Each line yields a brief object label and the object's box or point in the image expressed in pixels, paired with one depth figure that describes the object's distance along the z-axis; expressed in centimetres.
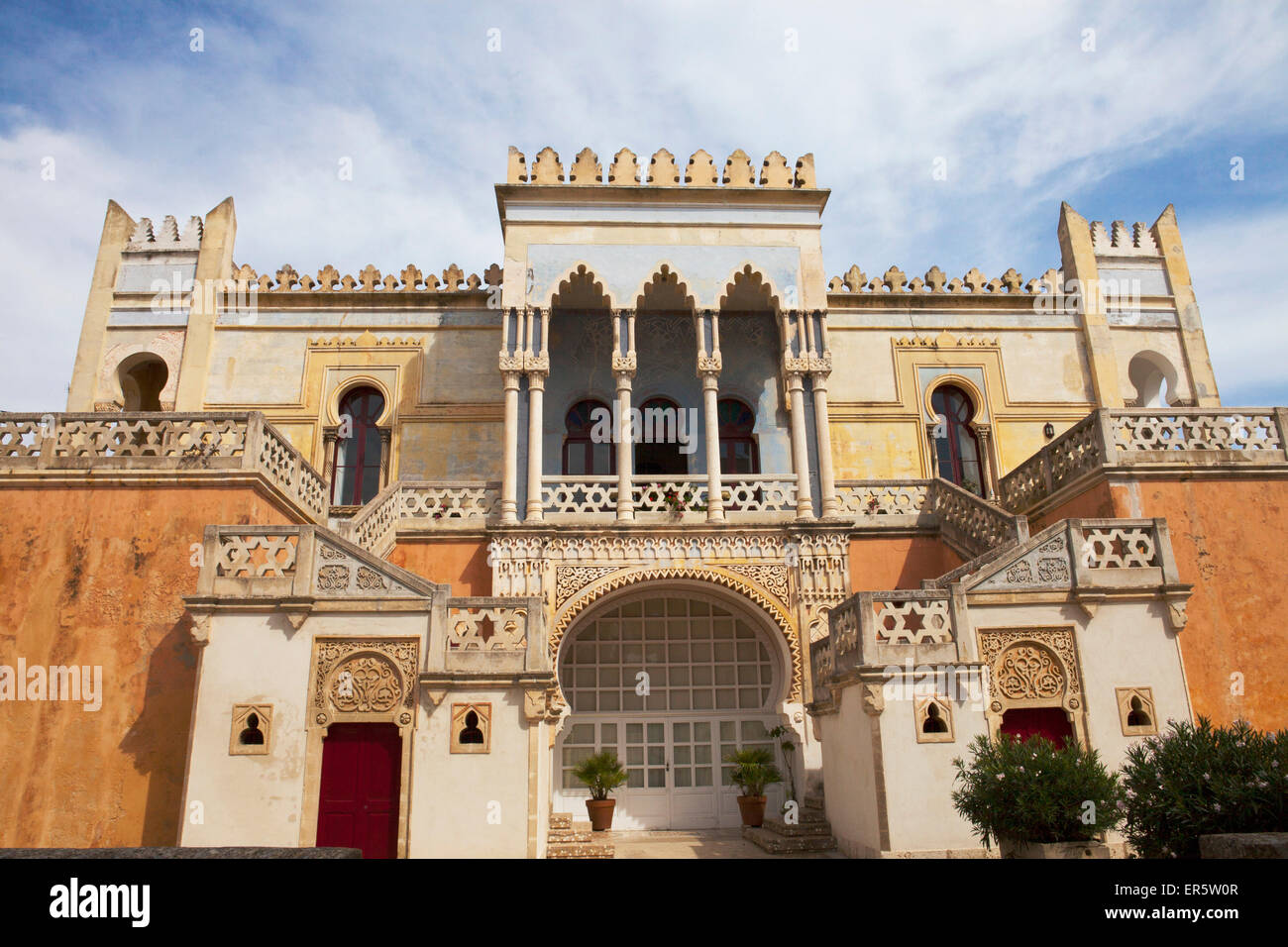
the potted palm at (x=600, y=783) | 1330
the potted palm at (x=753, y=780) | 1362
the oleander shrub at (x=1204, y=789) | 600
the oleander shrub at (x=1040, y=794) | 720
